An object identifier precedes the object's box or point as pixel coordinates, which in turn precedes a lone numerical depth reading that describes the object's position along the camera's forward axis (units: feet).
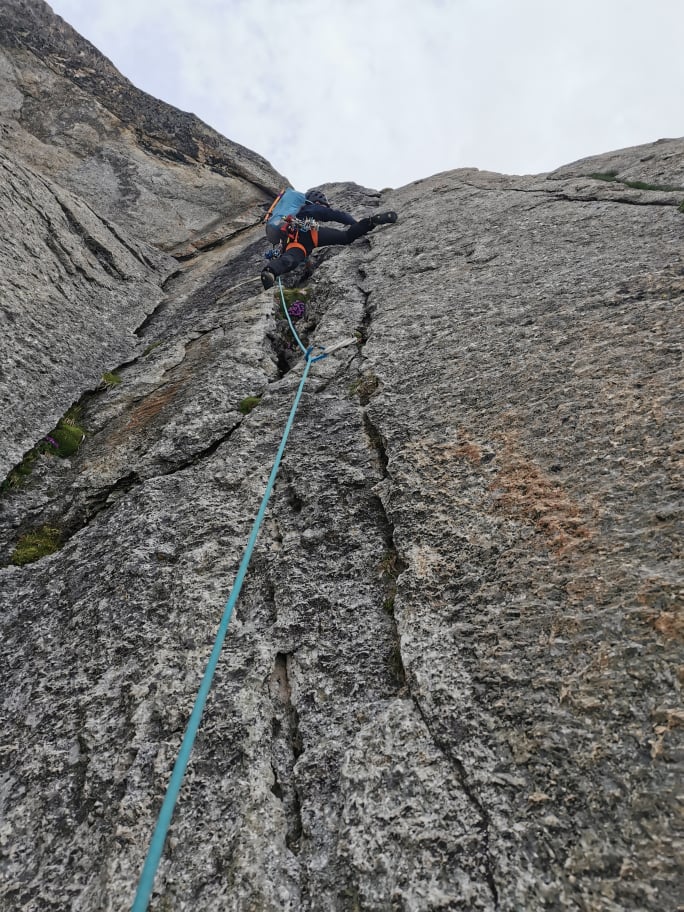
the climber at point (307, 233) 40.06
